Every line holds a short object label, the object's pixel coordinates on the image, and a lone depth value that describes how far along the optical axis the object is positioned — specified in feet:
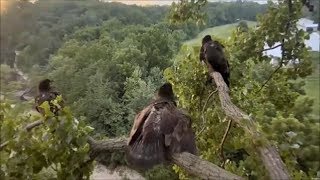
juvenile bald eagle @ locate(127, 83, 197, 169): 5.93
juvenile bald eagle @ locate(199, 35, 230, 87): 9.72
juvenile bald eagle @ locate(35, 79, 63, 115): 8.71
